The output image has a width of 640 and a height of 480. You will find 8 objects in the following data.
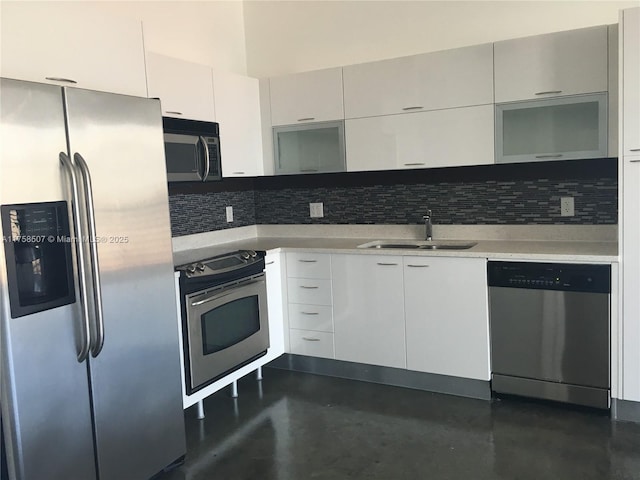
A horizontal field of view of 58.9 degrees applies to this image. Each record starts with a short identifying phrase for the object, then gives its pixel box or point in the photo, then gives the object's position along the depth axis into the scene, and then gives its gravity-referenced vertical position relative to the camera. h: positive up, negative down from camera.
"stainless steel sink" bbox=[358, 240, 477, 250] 3.70 -0.38
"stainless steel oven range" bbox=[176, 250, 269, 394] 3.06 -0.67
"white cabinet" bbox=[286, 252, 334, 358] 3.76 -0.74
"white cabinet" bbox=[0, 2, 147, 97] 2.29 +0.70
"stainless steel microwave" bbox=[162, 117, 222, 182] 3.19 +0.29
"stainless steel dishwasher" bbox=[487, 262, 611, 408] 3.00 -0.81
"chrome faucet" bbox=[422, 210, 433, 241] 3.92 -0.27
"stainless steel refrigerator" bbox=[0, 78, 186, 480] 1.98 -0.32
